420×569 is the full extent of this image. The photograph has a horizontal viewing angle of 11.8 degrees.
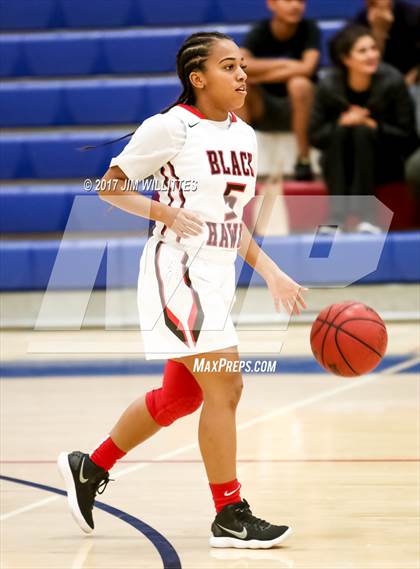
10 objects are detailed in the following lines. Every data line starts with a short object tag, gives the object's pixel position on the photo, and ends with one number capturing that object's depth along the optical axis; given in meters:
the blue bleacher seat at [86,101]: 15.78
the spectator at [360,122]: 13.55
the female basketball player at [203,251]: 6.10
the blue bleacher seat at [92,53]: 16.36
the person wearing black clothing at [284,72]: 14.53
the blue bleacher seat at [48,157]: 15.43
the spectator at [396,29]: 14.44
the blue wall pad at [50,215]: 14.44
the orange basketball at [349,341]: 6.62
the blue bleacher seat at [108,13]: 16.73
